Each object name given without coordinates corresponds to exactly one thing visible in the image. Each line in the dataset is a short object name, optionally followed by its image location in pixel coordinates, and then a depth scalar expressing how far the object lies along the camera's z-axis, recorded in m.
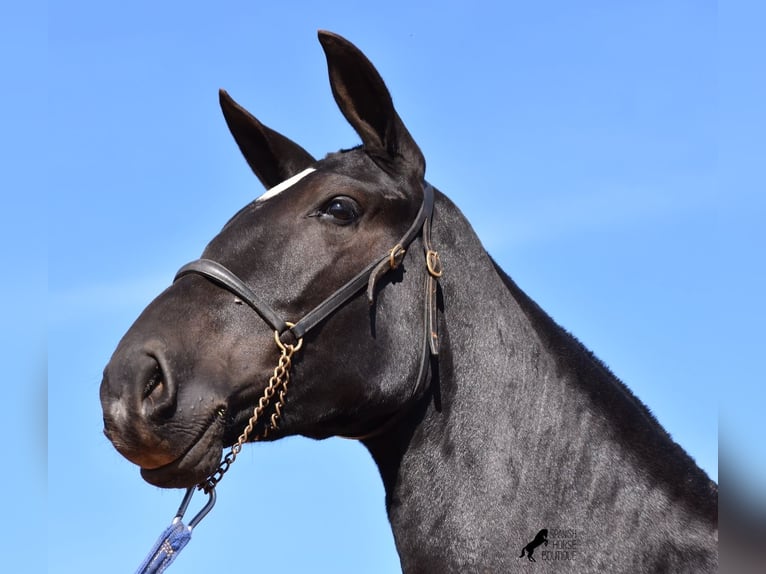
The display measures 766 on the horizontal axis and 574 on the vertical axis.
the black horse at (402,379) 4.79
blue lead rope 4.93
